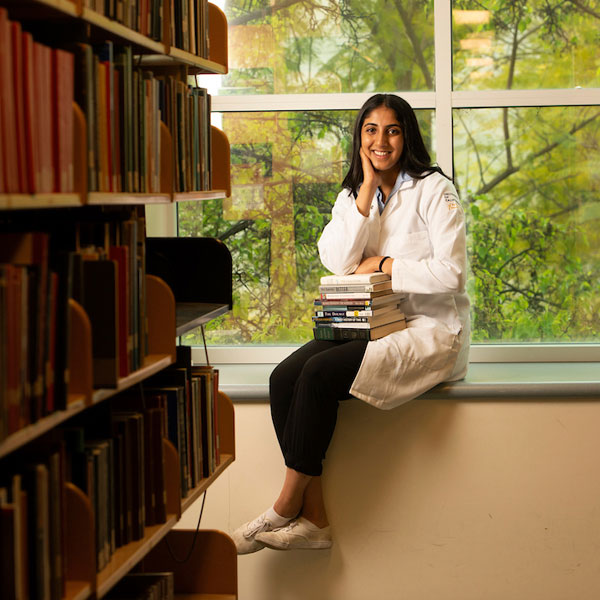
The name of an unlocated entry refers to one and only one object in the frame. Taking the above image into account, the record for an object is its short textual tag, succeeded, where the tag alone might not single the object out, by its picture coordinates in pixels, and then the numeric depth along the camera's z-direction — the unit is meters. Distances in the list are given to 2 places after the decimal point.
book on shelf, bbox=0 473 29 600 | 2.25
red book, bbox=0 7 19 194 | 2.23
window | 4.19
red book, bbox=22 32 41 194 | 2.35
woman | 3.64
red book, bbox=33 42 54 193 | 2.41
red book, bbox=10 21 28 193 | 2.30
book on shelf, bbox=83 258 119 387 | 2.69
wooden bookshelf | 2.61
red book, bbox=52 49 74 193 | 2.51
